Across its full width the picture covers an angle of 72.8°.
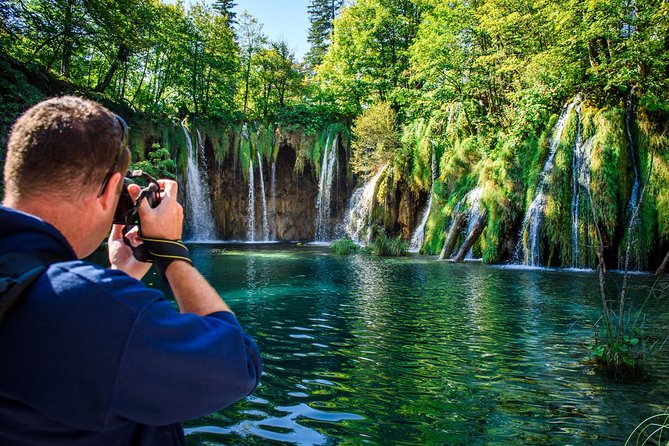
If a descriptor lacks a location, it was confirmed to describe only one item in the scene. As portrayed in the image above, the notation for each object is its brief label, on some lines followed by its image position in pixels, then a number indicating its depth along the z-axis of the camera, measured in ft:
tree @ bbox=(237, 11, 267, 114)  105.81
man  3.13
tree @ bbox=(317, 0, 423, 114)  98.63
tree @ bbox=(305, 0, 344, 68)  161.89
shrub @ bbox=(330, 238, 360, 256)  66.23
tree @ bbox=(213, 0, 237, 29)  141.50
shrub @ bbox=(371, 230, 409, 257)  63.46
